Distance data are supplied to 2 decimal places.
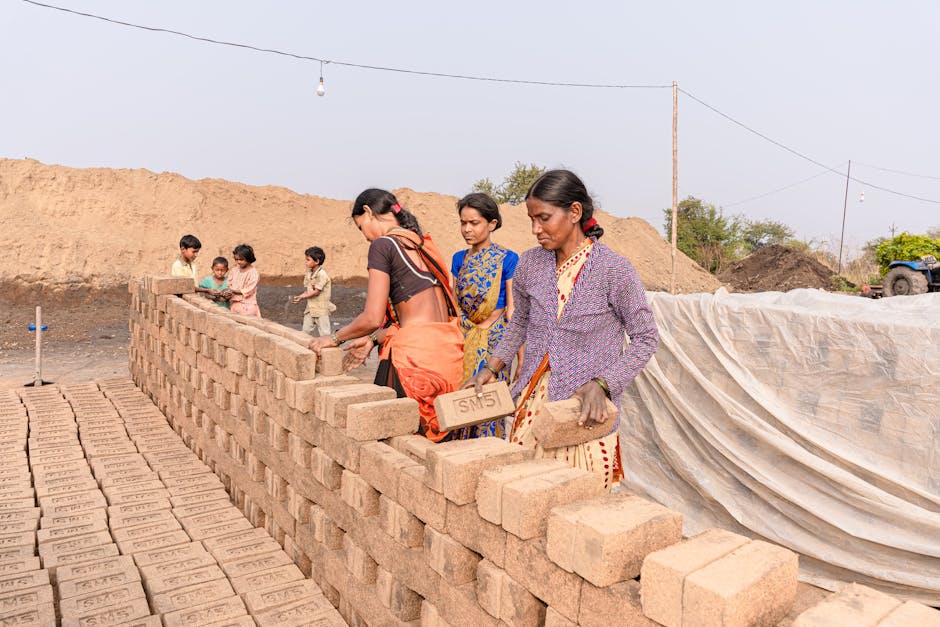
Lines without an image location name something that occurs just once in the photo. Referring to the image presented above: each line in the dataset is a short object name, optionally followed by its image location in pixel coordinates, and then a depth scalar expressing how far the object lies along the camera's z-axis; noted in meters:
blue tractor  13.97
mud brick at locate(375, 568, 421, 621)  2.38
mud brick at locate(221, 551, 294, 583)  3.22
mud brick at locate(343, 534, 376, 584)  2.66
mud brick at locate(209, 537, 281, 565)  3.41
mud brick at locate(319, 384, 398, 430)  2.84
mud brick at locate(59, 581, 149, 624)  2.73
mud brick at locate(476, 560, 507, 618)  1.87
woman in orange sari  2.99
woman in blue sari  3.73
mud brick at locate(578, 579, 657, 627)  1.43
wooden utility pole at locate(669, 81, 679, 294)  15.37
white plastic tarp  3.34
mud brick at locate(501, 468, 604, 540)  1.71
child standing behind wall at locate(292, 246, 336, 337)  8.03
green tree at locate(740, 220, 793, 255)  43.50
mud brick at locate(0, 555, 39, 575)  3.09
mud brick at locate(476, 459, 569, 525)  1.83
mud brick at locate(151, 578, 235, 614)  2.84
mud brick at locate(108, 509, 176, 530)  3.71
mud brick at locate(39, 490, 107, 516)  3.87
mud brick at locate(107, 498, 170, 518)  3.88
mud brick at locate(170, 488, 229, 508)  4.15
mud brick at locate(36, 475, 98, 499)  4.15
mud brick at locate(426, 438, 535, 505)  1.98
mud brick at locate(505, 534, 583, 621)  1.60
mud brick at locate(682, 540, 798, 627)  1.22
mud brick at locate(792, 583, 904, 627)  1.18
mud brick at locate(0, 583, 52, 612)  2.72
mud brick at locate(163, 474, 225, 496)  4.39
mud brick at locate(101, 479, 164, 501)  4.20
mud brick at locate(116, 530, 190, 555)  3.40
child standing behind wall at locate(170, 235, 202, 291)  7.38
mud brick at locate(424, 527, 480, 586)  2.05
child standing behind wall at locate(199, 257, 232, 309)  7.55
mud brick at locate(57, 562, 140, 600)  2.89
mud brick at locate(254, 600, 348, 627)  2.81
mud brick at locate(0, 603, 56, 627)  2.60
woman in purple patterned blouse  2.27
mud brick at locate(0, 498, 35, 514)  3.89
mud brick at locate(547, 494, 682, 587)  1.48
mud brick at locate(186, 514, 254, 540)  3.68
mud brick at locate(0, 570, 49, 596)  2.90
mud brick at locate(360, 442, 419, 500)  2.43
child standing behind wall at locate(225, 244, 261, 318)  6.93
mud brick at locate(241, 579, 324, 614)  2.89
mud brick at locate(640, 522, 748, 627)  1.30
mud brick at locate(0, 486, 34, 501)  4.04
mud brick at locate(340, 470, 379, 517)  2.64
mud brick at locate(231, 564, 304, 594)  3.07
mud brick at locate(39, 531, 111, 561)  3.32
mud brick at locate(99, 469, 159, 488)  4.39
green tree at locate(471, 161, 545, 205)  38.00
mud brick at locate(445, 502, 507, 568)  1.88
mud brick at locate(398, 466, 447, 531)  2.14
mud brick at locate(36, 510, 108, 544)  3.48
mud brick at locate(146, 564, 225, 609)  2.97
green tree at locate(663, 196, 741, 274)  34.16
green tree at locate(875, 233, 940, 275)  18.83
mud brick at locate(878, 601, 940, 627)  1.16
